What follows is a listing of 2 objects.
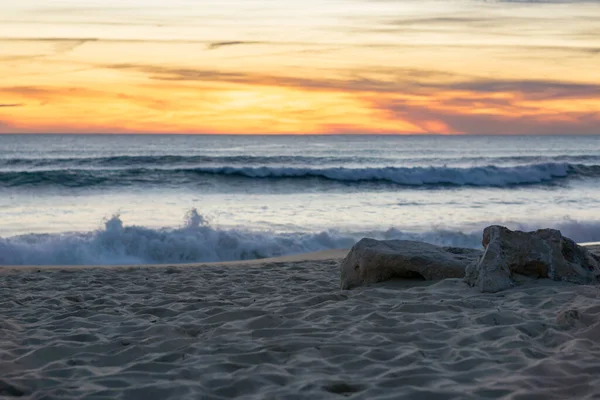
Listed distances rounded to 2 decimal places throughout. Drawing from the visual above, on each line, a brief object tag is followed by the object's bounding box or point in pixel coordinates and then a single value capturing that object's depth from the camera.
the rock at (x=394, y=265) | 6.71
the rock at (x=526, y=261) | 6.24
